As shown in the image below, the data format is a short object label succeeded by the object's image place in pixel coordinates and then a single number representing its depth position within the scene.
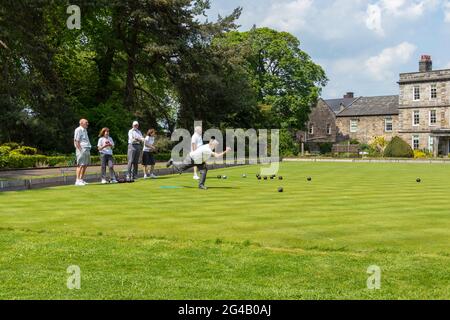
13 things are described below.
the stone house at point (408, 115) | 77.75
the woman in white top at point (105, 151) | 19.63
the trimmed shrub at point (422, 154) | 66.48
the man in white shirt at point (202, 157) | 17.45
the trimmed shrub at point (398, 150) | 62.66
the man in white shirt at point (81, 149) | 18.17
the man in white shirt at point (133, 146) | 20.42
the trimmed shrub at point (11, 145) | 30.24
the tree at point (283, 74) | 71.50
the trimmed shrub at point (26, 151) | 30.07
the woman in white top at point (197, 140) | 19.25
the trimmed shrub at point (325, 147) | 86.56
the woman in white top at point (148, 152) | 21.91
